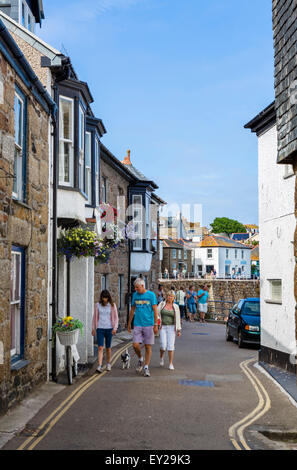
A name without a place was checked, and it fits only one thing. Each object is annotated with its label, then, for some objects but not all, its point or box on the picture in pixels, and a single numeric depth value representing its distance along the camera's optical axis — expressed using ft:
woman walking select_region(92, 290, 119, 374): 38.45
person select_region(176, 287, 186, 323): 89.30
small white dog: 39.40
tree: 345.72
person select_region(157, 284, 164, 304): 82.17
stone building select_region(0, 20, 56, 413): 24.62
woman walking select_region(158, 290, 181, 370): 41.22
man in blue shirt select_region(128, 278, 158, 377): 38.27
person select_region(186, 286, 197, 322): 95.66
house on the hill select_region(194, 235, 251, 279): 281.95
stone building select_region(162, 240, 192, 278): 260.01
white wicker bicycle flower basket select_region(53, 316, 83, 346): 33.53
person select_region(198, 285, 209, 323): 90.88
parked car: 55.11
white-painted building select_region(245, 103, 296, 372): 39.70
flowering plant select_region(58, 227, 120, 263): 39.40
